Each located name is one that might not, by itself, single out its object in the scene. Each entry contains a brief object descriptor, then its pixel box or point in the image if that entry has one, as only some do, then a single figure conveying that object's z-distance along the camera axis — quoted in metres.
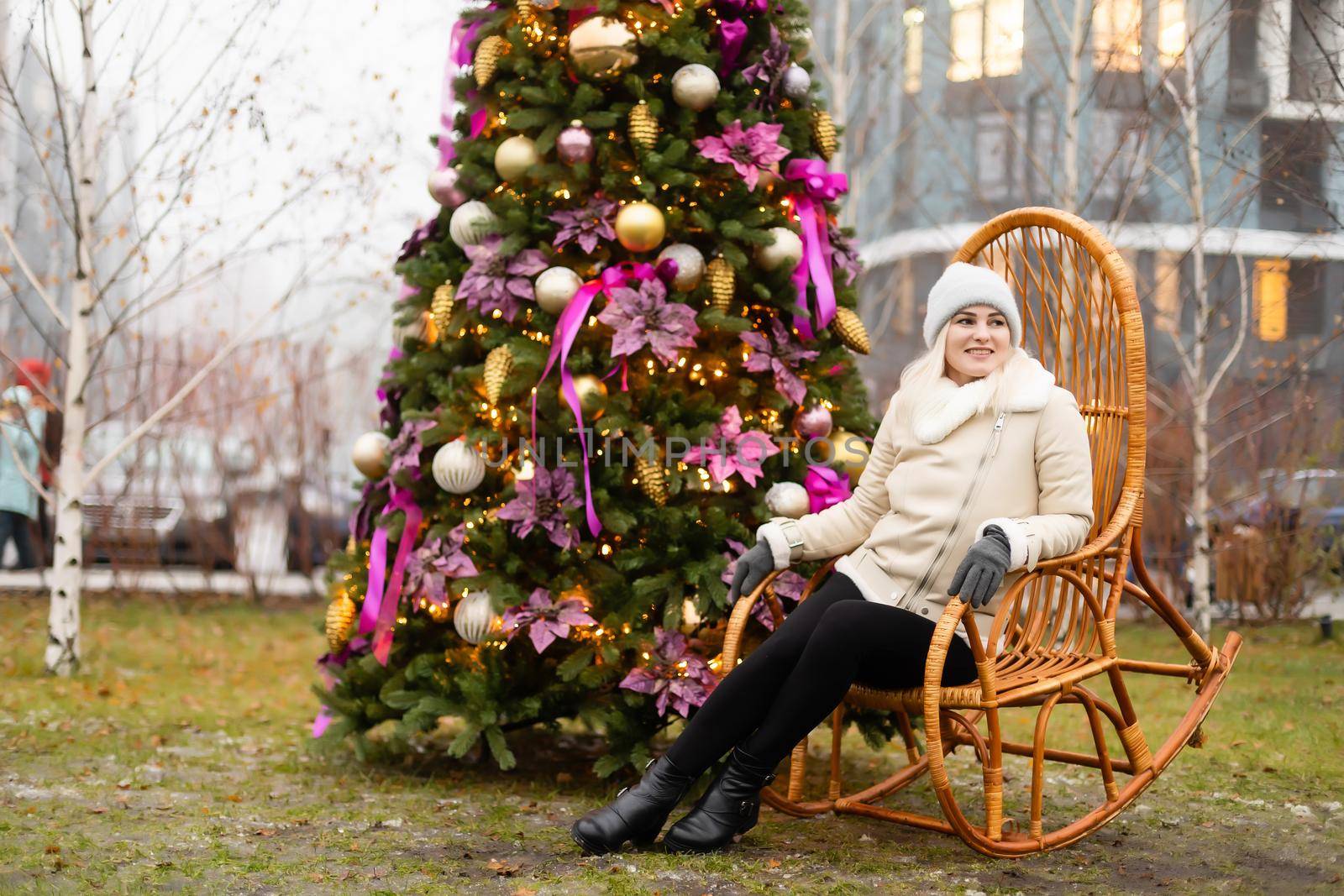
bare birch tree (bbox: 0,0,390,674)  5.26
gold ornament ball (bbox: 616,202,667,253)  3.32
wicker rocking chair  2.58
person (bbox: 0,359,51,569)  7.09
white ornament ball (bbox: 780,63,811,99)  3.59
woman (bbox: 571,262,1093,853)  2.71
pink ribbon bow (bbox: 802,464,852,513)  3.48
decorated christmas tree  3.33
